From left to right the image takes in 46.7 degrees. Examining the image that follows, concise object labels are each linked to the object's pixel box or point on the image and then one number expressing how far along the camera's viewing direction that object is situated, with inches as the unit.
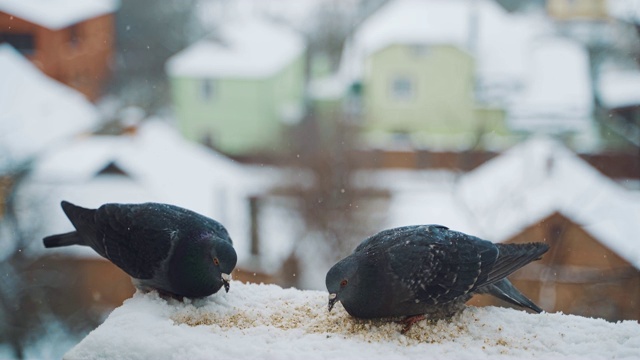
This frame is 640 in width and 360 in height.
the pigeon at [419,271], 86.4
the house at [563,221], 201.0
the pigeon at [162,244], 92.1
